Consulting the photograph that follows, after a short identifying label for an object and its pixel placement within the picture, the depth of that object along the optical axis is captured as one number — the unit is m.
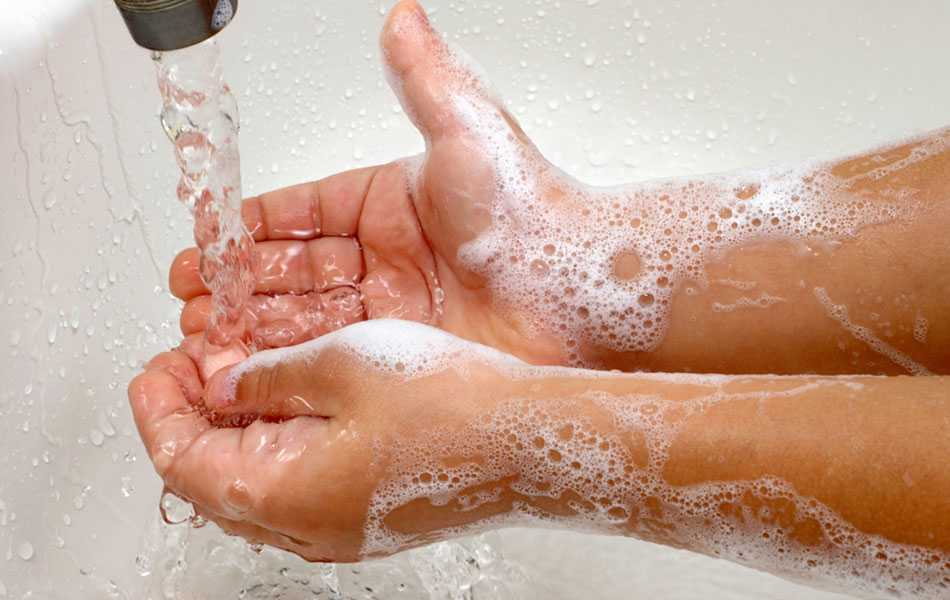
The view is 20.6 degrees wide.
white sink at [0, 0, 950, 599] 0.71
